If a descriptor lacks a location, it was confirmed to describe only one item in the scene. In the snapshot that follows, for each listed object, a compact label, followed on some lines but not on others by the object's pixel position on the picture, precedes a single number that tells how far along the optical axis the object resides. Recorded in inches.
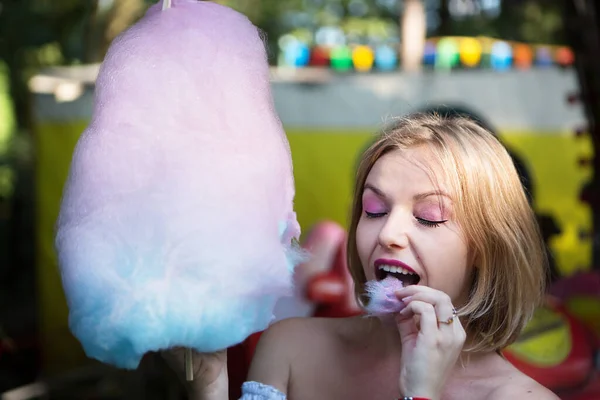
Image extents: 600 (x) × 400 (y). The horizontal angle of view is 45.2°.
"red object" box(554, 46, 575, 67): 116.6
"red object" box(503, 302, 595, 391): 81.4
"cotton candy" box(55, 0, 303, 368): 40.3
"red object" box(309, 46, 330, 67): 211.8
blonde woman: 44.8
